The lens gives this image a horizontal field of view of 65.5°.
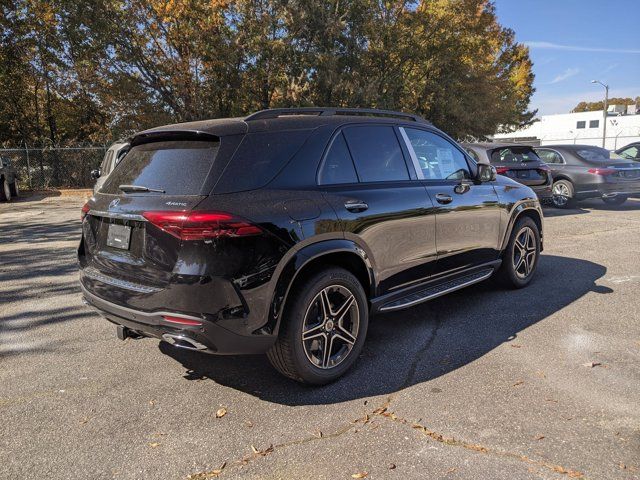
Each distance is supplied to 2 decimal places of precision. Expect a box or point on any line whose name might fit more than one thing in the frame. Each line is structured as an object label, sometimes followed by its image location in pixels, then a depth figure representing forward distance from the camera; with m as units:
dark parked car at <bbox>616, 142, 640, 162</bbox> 15.63
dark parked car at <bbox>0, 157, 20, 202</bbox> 16.22
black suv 2.89
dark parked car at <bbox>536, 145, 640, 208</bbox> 12.19
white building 48.46
